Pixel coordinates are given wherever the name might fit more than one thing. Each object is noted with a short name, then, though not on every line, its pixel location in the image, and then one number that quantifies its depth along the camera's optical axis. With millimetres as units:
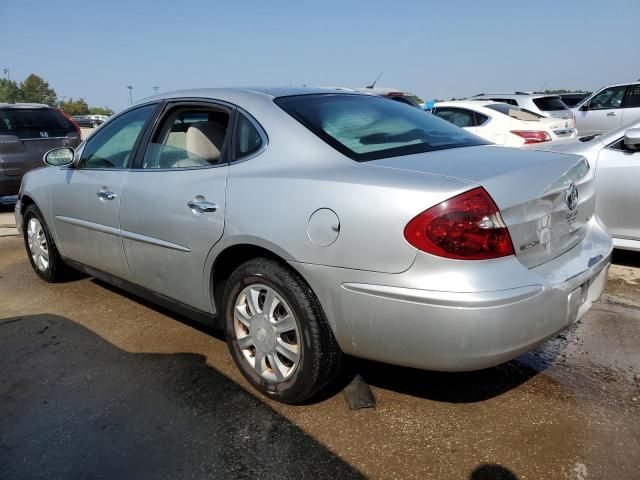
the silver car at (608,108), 11523
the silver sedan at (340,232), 2072
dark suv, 7852
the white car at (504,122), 7910
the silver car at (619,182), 4453
